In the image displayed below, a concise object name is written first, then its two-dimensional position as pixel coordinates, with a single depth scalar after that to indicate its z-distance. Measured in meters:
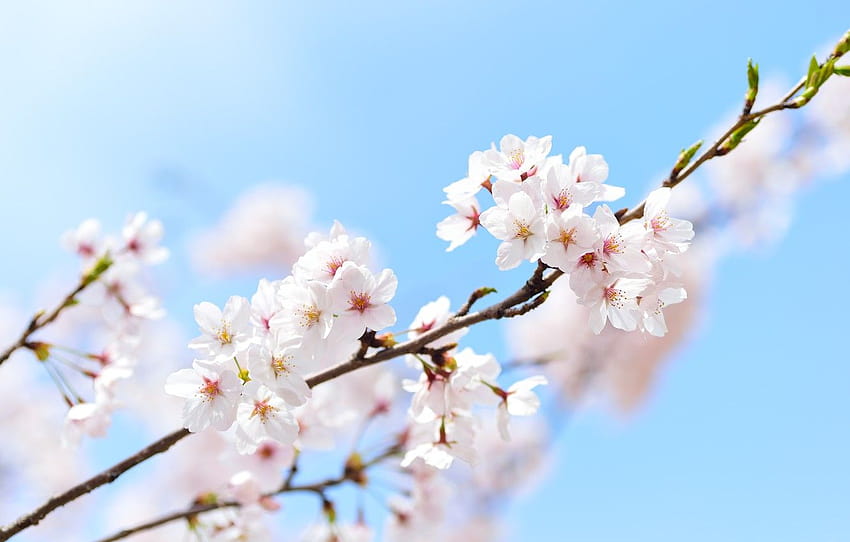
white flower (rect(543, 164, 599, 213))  1.17
